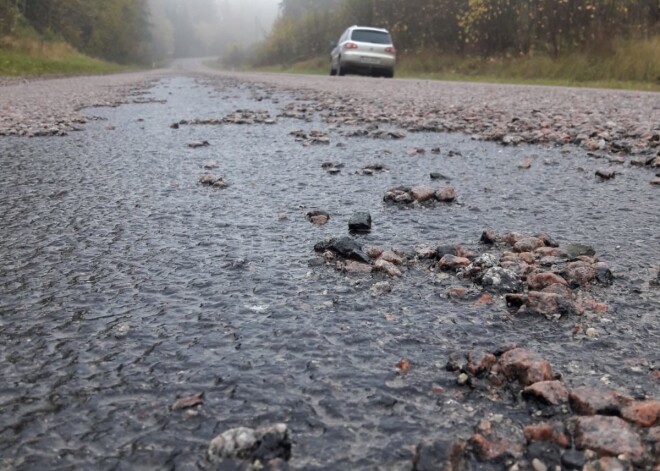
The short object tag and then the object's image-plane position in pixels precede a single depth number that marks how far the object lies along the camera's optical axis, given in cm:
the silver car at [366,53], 1819
